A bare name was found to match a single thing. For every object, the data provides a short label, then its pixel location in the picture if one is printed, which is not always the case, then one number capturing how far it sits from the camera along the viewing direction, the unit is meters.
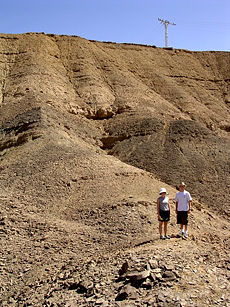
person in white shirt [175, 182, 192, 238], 8.79
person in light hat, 8.59
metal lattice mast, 39.37
